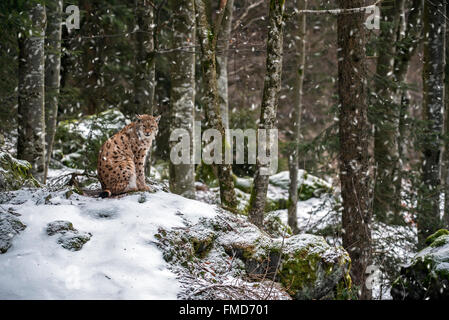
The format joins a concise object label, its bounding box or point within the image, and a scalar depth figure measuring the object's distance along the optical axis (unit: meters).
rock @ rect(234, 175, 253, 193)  15.09
